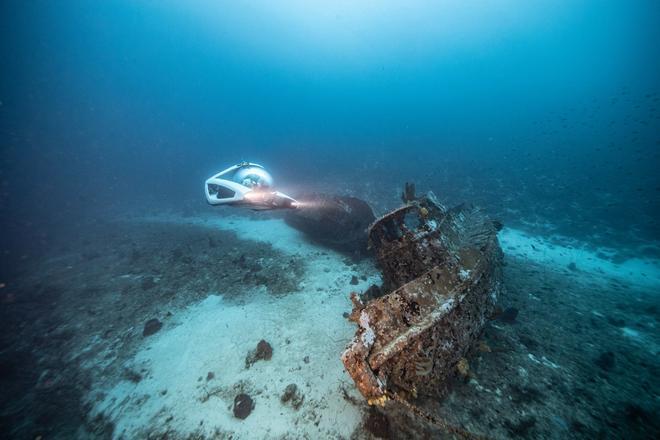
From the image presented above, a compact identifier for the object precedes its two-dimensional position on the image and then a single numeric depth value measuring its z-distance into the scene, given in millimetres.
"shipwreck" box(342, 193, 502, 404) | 3160
